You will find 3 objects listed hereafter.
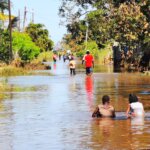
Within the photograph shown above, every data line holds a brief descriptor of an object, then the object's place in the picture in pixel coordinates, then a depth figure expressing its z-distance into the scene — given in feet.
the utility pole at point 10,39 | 187.52
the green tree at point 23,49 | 207.49
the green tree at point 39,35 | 364.38
